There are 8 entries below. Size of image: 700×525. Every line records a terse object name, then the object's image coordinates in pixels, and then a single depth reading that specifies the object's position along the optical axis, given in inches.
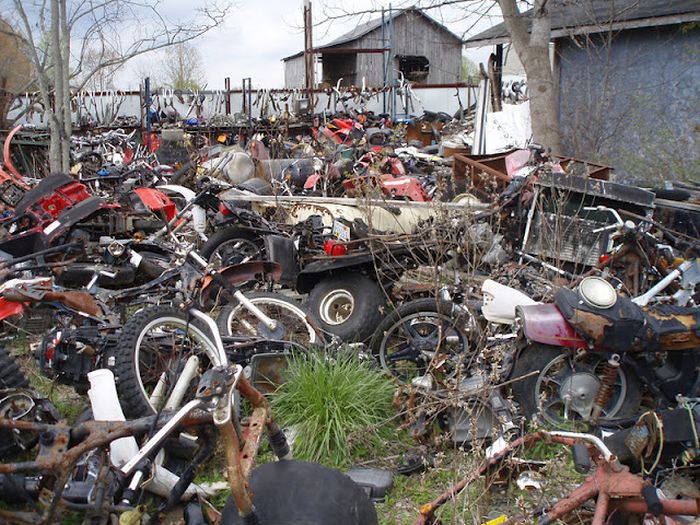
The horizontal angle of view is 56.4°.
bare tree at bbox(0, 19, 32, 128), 678.6
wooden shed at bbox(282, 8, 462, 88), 1405.0
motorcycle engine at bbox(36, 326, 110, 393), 162.6
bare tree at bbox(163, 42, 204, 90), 1498.5
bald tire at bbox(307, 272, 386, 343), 222.2
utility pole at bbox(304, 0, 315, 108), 898.1
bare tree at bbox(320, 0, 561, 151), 462.3
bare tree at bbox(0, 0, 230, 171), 337.4
